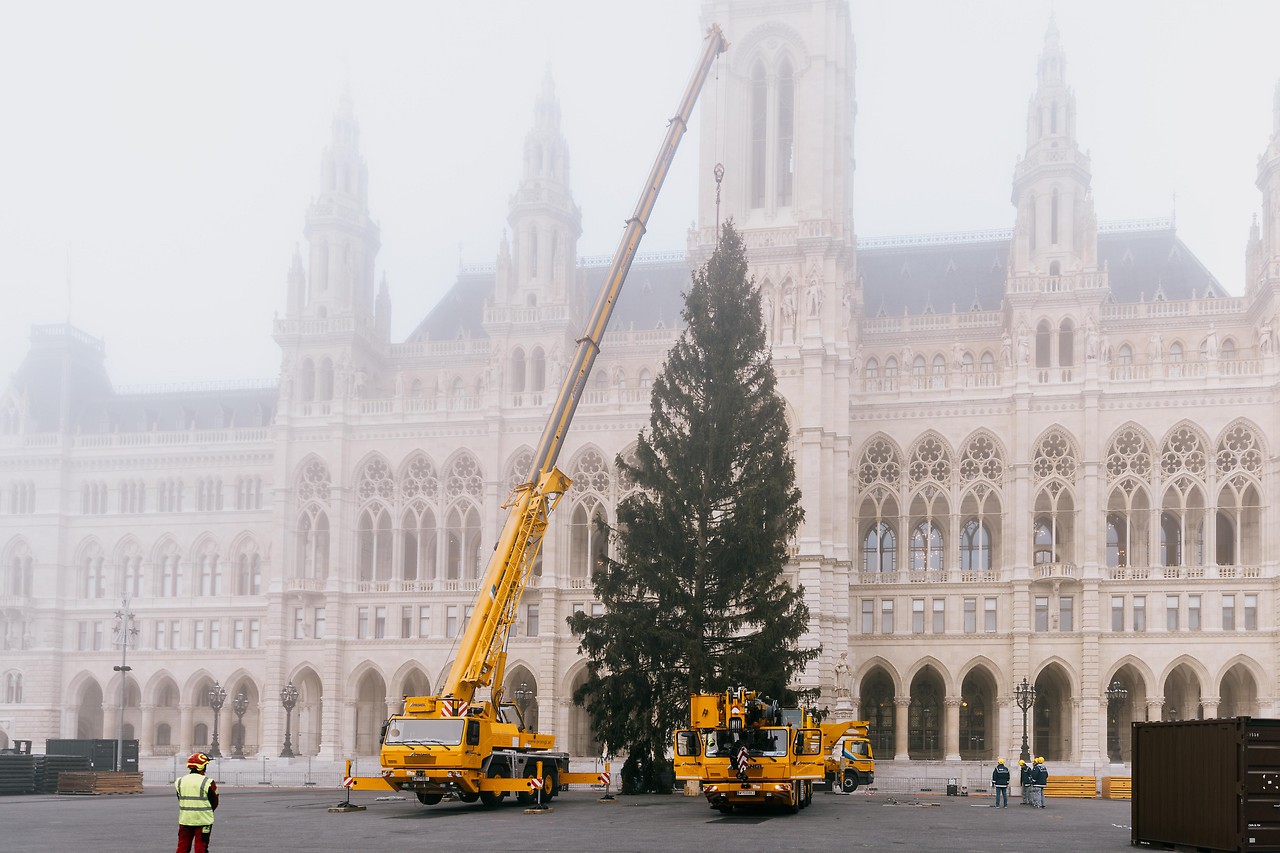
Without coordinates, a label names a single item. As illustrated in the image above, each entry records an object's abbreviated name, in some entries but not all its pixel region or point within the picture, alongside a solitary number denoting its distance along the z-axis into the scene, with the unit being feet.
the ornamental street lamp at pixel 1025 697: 187.40
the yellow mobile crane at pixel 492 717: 114.62
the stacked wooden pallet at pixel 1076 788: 166.81
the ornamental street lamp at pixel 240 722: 227.20
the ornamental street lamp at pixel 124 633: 178.66
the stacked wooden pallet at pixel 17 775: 151.84
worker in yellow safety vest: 66.18
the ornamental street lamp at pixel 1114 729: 225.76
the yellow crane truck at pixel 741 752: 112.78
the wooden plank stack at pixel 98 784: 153.69
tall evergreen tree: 145.38
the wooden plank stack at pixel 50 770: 156.87
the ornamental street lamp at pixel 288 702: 222.48
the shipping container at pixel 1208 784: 76.74
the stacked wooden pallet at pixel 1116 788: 163.73
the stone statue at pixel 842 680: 214.48
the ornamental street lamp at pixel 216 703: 216.68
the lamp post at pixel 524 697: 227.83
